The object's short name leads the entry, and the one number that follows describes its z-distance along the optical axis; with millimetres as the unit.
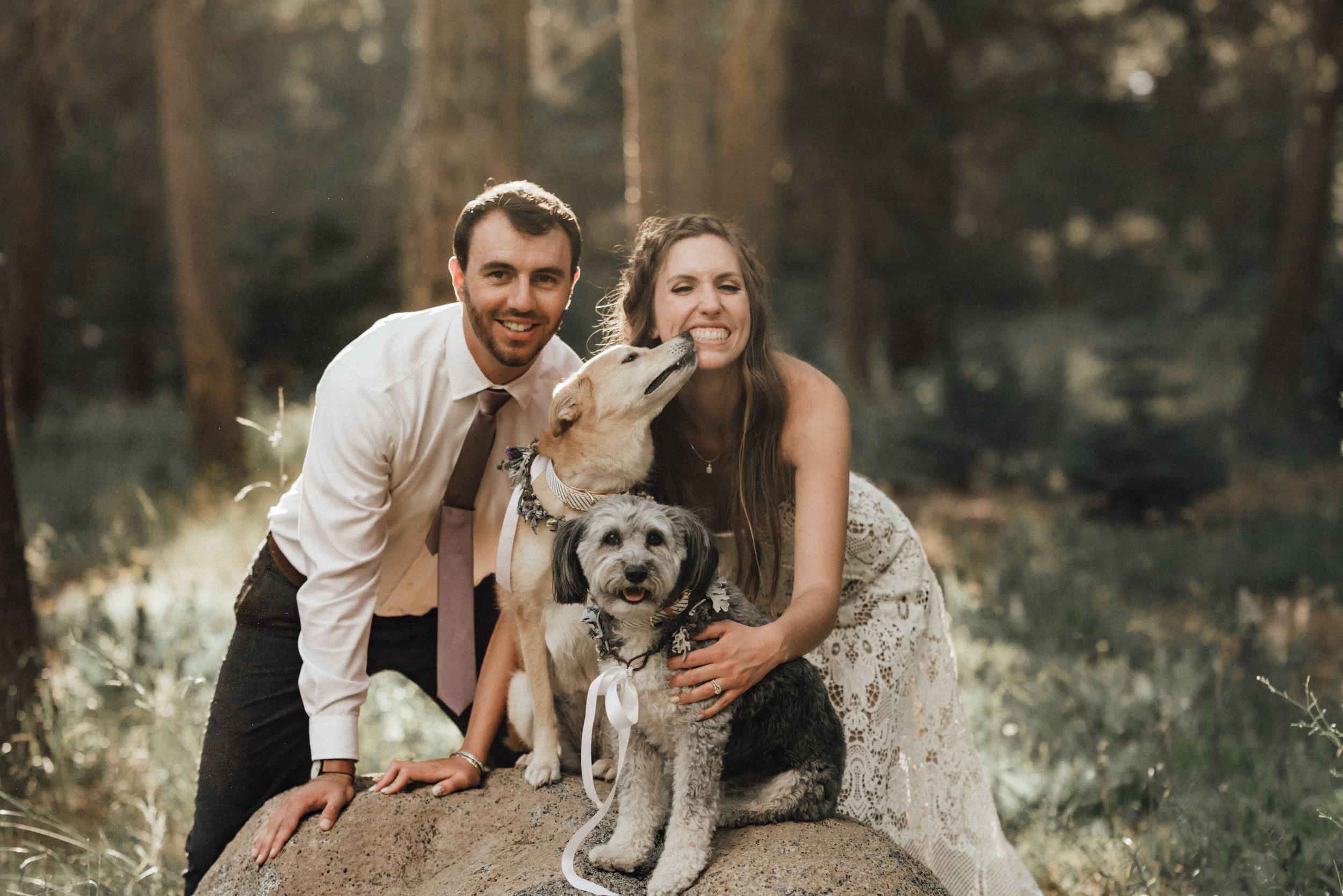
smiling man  3111
